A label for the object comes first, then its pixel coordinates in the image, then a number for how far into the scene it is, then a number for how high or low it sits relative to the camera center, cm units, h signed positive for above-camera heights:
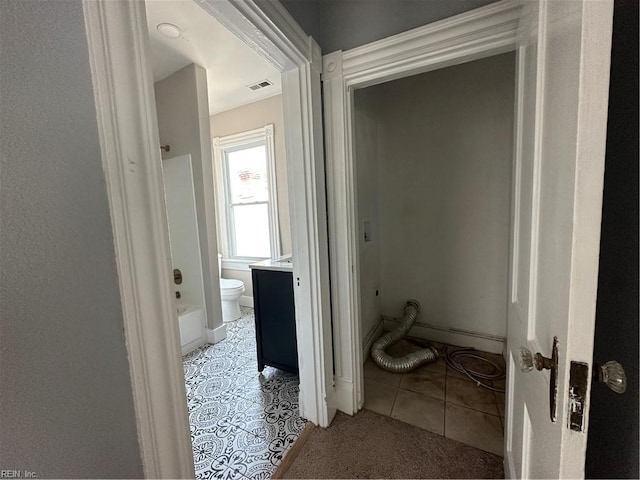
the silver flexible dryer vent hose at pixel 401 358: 196 -115
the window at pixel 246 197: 327 +31
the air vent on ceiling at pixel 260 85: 267 +144
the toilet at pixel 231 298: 298 -93
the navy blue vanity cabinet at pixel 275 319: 175 -72
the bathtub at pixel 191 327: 233 -100
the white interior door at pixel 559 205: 38 +0
